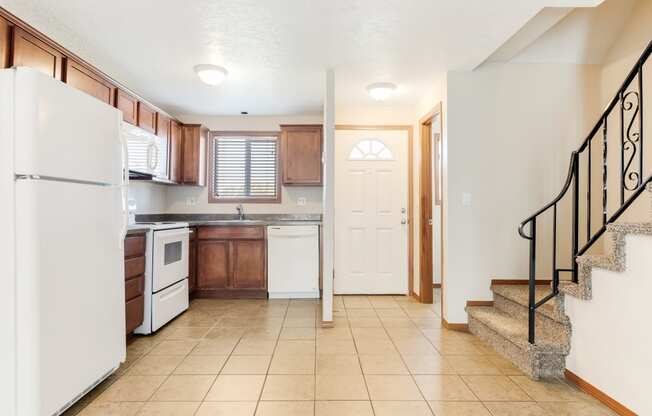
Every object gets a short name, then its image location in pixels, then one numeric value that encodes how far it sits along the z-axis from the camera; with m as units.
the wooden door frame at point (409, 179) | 4.62
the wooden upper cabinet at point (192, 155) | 4.72
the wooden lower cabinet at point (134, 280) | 2.86
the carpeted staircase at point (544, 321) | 2.03
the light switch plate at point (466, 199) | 3.32
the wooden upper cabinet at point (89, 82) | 2.71
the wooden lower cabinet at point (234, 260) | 4.45
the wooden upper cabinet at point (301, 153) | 4.76
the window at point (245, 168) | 5.12
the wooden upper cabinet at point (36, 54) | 2.22
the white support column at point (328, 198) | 3.40
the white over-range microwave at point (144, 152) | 3.59
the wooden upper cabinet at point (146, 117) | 3.72
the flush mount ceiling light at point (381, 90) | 3.69
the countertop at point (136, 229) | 2.85
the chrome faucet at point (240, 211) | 5.05
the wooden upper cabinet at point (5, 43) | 2.11
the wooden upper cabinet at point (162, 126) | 4.11
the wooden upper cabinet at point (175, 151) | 4.45
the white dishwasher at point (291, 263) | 4.46
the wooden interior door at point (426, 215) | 4.30
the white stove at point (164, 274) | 3.16
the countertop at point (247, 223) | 4.43
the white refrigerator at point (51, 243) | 1.65
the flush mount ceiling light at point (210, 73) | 3.27
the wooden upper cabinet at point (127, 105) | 3.33
